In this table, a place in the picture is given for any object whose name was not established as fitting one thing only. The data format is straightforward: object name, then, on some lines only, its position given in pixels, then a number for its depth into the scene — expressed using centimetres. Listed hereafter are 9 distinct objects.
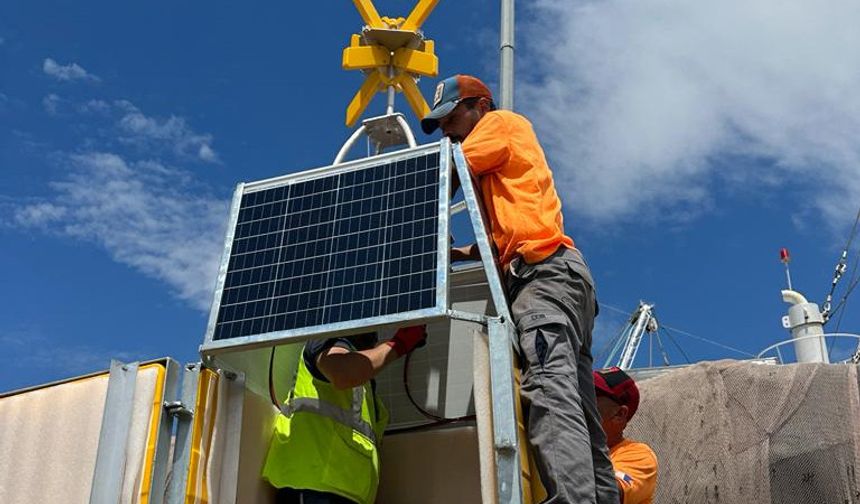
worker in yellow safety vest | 475
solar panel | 441
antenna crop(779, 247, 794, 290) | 1554
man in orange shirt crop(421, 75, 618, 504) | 416
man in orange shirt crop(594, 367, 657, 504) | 556
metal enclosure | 398
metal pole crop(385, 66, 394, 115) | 601
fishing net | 729
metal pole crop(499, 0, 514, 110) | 770
